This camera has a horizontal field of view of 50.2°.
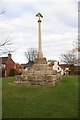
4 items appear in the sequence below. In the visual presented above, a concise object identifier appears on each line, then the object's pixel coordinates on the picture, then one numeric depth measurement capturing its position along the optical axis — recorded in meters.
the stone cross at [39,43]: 9.09
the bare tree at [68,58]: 26.94
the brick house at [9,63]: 21.14
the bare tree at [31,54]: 28.11
